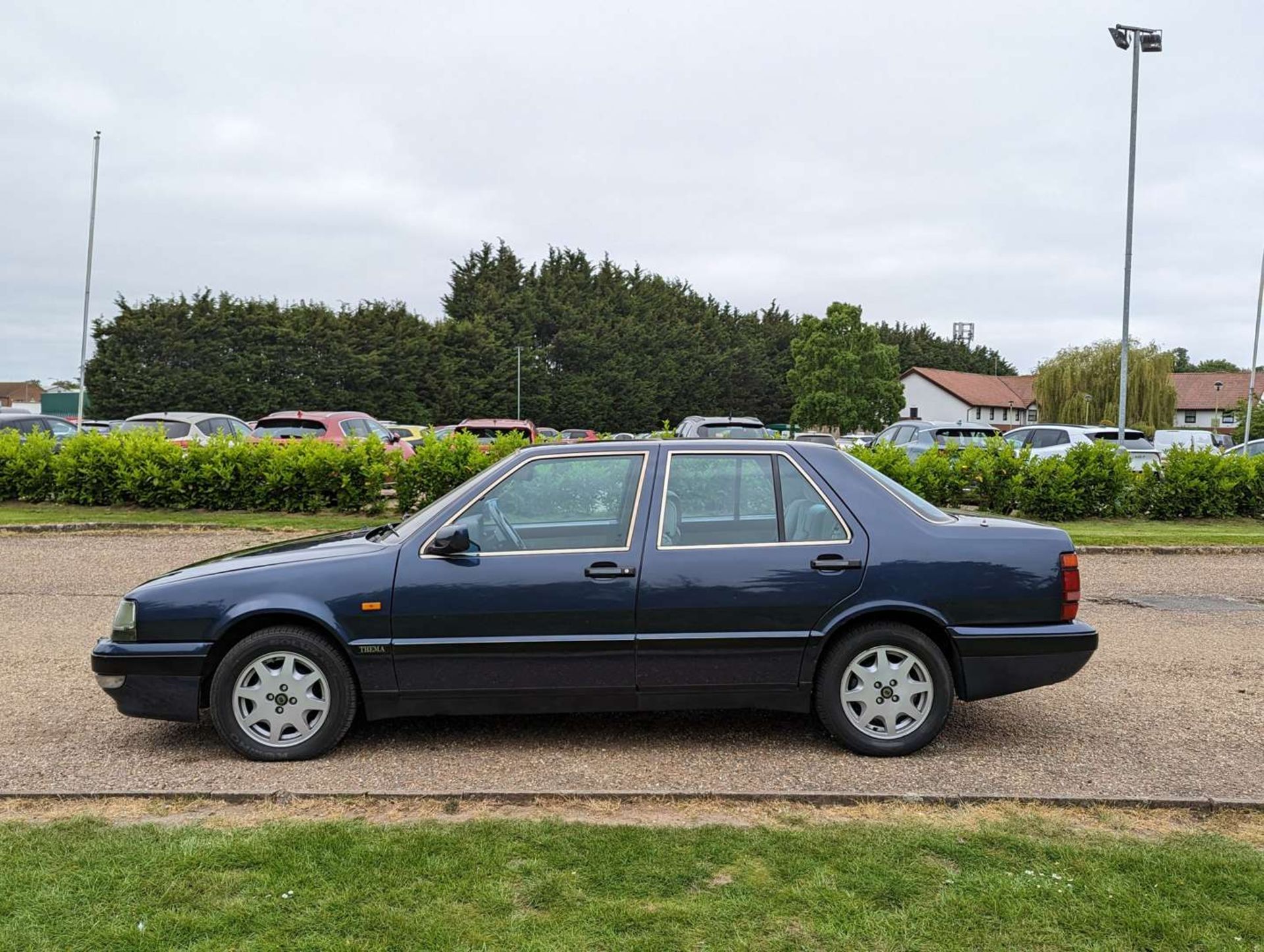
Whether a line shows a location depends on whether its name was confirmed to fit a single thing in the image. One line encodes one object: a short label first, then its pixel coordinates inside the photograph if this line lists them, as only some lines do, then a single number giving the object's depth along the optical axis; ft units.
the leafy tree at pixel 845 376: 209.36
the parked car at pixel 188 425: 65.00
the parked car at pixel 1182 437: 112.76
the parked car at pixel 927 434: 78.28
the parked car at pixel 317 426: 65.41
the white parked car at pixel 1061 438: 75.25
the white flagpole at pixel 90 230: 78.07
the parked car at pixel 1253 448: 85.05
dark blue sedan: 16.02
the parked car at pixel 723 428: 53.21
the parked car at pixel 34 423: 72.90
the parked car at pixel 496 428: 63.94
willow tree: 203.92
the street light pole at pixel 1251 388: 123.67
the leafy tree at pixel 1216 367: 394.19
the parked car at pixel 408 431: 101.41
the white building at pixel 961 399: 288.06
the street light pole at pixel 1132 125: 81.46
